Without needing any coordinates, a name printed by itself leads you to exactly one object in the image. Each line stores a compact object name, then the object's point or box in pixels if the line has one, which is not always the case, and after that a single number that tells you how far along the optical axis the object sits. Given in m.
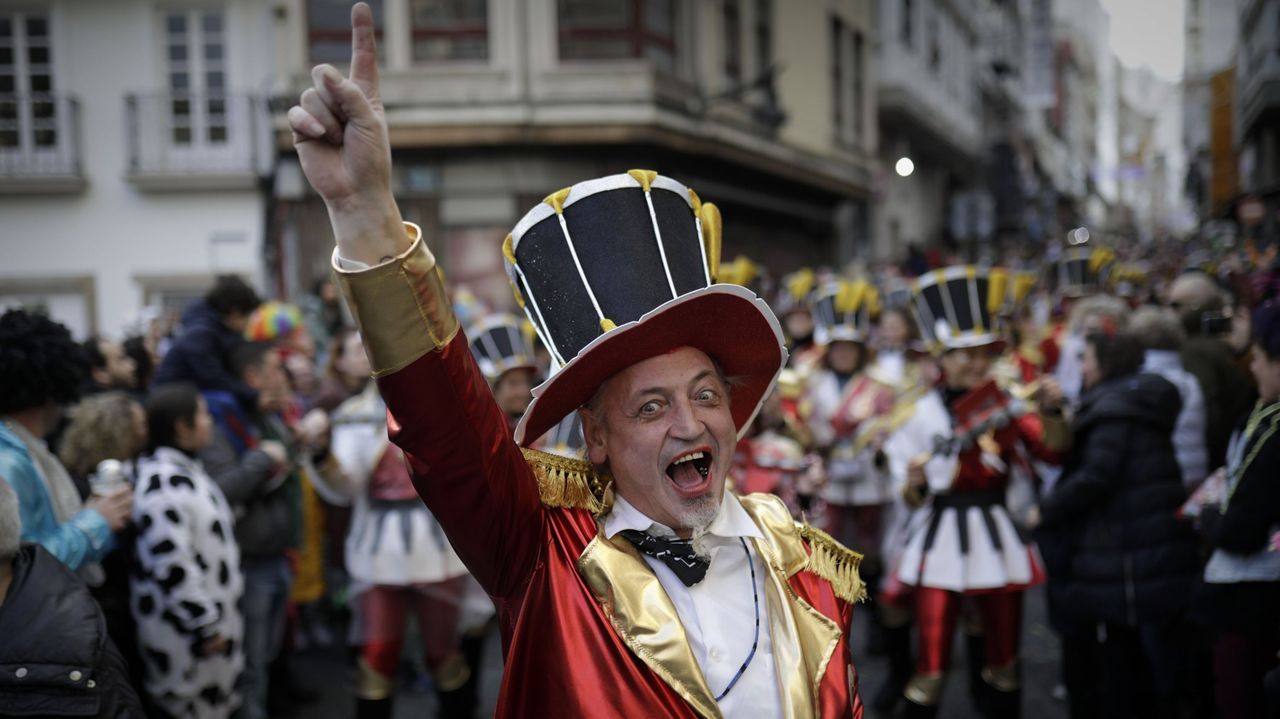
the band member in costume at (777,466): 5.55
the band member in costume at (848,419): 7.29
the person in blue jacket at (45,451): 3.40
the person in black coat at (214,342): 5.77
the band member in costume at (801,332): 8.23
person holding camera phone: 5.81
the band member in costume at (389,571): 5.08
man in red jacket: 2.08
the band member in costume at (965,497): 5.12
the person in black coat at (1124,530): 4.71
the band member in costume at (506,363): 5.88
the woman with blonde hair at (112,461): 4.02
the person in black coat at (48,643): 2.78
